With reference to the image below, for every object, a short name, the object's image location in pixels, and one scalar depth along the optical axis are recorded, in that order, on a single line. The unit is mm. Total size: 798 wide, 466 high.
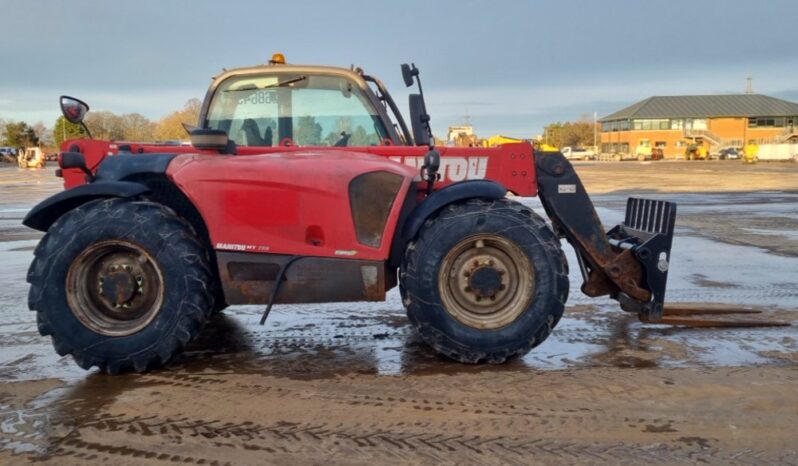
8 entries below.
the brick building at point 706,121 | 97750
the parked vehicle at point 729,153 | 79812
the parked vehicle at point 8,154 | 80188
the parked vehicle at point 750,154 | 62581
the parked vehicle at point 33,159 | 59803
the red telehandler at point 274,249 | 4262
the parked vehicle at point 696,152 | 79500
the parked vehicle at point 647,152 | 84938
